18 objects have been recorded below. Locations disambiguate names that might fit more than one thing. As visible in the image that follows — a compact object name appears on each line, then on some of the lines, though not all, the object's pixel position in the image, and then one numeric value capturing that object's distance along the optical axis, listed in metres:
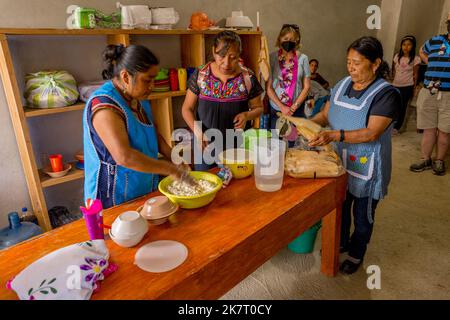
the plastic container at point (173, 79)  2.98
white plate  1.14
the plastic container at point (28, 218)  2.57
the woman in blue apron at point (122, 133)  1.43
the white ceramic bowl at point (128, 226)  1.21
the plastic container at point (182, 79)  3.00
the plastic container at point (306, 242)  2.39
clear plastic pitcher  1.69
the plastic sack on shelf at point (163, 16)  2.73
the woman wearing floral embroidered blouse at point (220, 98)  2.37
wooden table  1.09
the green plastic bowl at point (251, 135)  2.00
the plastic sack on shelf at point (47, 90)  2.33
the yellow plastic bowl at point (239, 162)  1.78
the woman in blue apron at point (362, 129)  1.83
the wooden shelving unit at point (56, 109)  2.14
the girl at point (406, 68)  5.11
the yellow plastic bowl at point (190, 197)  1.45
